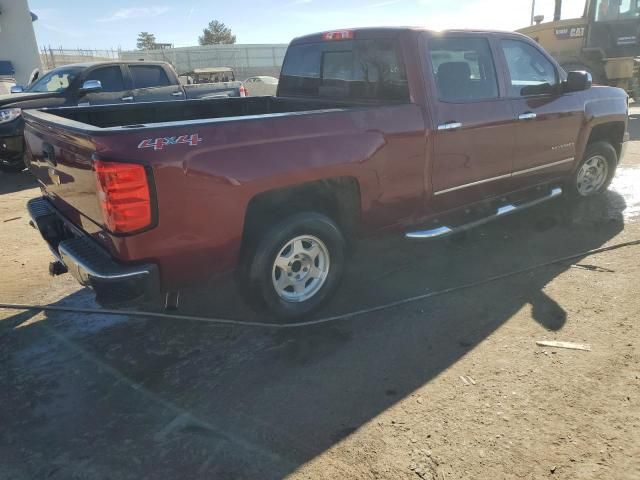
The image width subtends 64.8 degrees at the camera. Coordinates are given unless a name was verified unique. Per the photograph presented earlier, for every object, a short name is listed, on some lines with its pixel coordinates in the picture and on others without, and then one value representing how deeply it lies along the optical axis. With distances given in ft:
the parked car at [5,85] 43.32
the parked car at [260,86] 72.12
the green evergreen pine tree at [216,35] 237.45
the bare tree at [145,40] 258.86
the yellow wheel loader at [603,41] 42.91
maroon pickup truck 8.89
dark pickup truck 26.63
